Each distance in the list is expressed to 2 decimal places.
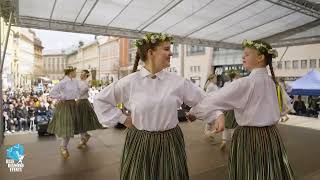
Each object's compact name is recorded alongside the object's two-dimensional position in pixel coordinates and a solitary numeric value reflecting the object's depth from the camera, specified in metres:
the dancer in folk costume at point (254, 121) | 2.31
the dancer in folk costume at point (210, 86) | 6.70
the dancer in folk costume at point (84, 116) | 5.66
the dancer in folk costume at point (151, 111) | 2.04
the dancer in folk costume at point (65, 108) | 5.18
